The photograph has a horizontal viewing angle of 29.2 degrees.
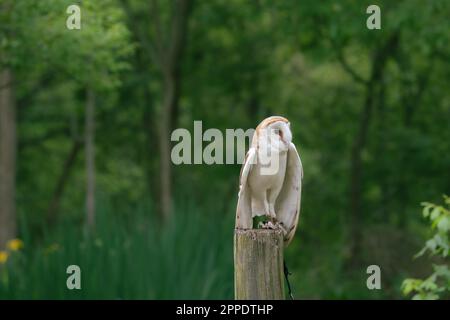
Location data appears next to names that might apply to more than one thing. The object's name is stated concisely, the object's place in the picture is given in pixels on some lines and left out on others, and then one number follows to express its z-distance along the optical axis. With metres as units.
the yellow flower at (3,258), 8.29
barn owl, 4.75
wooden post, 4.70
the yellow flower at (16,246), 8.80
